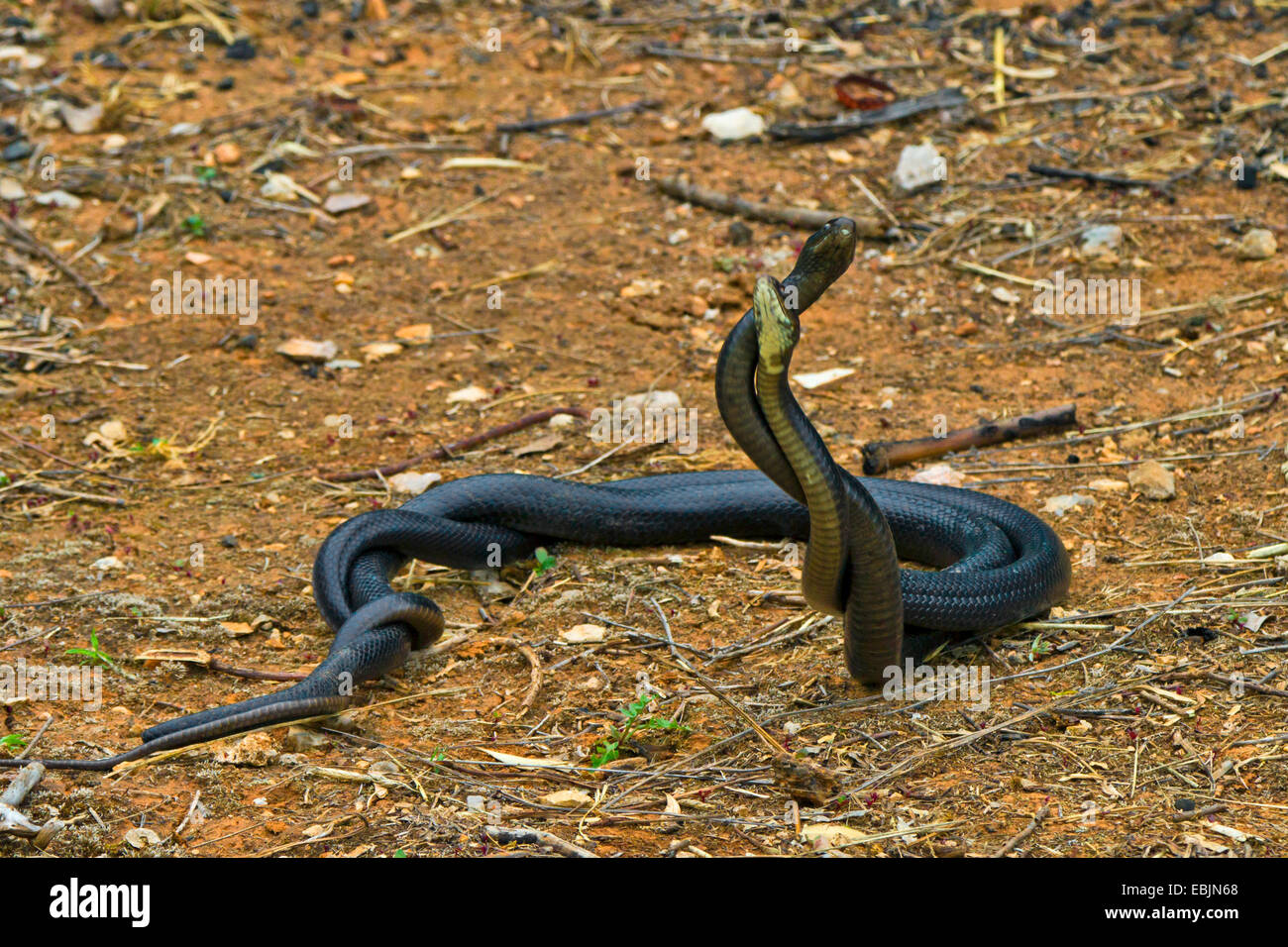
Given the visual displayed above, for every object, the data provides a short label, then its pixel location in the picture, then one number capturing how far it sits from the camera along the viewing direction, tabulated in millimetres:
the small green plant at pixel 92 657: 4633
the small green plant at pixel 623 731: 3984
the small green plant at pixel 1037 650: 4551
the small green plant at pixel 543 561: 5566
